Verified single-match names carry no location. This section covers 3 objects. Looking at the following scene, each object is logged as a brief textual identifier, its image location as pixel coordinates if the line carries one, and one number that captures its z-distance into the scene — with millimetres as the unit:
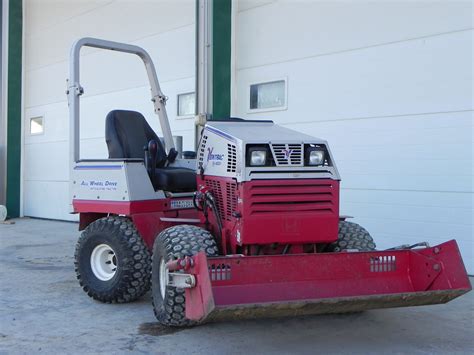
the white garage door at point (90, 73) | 11125
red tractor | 4191
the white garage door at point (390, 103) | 7273
